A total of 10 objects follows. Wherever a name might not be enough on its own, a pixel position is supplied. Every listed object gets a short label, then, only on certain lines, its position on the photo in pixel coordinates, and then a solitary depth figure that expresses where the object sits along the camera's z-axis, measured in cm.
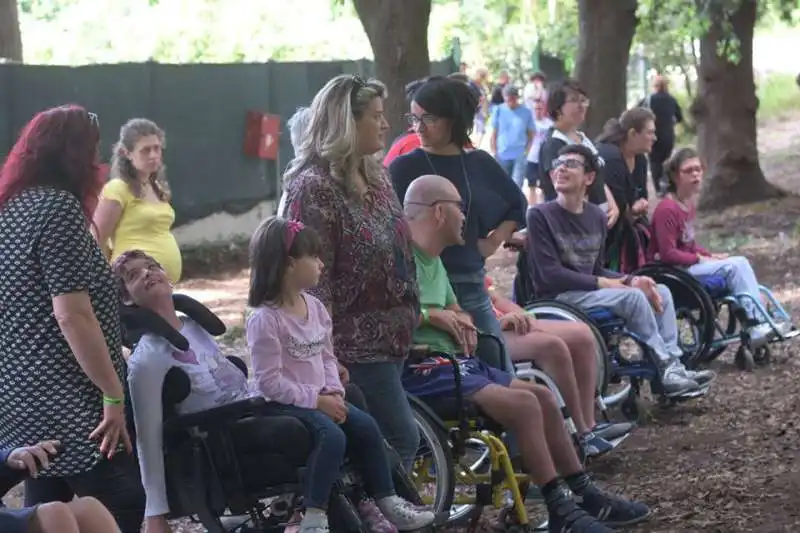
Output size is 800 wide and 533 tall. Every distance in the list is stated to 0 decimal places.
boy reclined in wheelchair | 845
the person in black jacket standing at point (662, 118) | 3419
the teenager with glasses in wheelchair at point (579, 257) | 1326
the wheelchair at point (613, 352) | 1302
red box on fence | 2892
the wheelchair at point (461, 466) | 983
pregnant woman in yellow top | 1243
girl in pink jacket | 866
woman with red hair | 766
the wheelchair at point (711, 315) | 1517
